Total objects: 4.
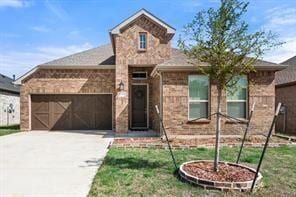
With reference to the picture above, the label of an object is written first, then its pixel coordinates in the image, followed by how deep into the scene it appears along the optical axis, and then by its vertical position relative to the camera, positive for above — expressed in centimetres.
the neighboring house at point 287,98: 1088 -5
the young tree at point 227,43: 443 +126
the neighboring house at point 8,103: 1624 -57
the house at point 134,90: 884 +38
